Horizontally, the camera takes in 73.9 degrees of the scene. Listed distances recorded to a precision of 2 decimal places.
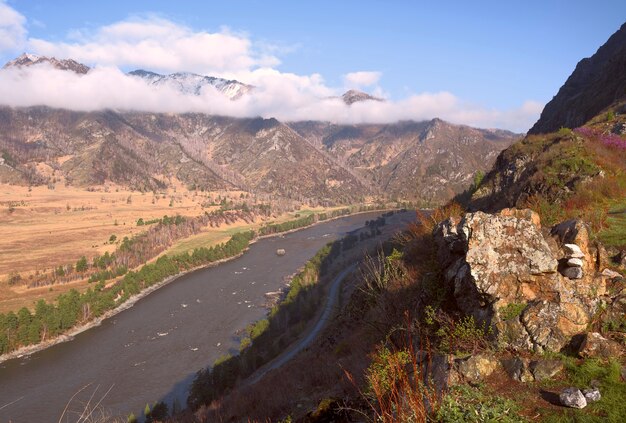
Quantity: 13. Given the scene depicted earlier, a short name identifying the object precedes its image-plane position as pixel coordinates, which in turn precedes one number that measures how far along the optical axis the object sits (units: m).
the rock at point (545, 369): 7.79
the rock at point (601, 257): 10.77
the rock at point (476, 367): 7.93
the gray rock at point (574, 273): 10.08
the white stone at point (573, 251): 10.51
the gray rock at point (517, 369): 7.85
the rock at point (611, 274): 10.26
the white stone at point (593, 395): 6.90
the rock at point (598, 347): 8.02
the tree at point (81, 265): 104.31
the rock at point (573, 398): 6.82
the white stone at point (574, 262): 10.23
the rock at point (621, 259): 10.86
